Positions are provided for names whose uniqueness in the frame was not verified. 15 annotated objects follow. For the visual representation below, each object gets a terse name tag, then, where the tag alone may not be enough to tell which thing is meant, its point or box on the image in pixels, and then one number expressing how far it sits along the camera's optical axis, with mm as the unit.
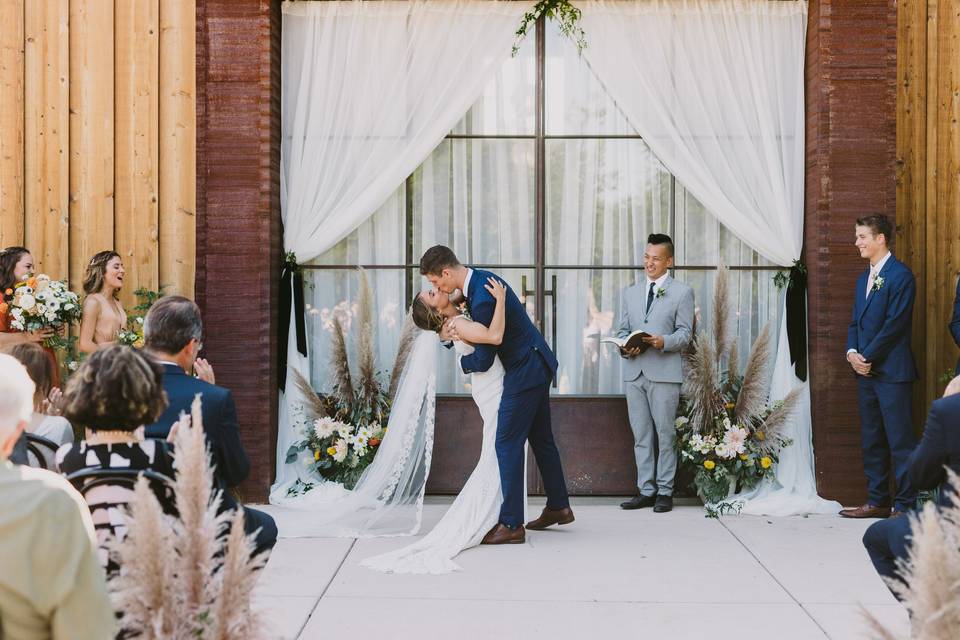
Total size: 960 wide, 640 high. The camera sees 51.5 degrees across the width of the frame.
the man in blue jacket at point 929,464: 2945
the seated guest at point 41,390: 3605
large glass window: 6602
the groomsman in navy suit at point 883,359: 5711
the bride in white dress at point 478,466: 5051
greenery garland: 6500
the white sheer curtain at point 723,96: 6457
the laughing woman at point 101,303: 5859
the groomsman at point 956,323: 5664
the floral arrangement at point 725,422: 6117
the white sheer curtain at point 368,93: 6539
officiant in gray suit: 6195
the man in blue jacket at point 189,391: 3080
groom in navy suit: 5270
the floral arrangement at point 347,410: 6250
